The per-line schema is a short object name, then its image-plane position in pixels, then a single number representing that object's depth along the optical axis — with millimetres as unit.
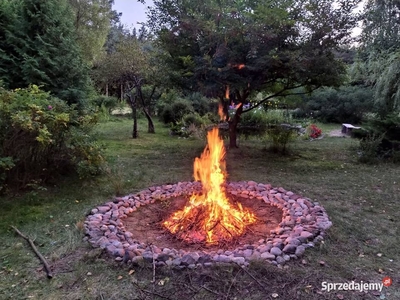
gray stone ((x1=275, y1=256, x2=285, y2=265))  2480
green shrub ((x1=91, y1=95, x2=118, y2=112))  14680
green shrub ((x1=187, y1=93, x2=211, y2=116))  13219
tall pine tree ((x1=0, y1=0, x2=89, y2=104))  5844
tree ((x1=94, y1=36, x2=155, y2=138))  9375
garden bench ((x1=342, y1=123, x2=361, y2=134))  10283
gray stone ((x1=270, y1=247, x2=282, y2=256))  2580
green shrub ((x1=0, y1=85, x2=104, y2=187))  3753
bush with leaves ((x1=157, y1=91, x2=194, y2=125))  12289
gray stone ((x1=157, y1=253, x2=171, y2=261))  2508
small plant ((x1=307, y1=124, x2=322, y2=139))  9859
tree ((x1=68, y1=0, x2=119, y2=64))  12367
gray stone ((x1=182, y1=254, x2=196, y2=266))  2440
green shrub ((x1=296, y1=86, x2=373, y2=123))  12664
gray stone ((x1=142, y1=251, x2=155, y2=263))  2488
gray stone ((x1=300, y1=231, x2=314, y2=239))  2842
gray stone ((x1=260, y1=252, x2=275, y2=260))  2504
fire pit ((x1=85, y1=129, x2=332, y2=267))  2600
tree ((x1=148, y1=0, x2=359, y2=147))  5332
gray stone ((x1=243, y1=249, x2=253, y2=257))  2567
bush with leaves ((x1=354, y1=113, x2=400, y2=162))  6281
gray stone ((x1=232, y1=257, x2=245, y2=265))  2438
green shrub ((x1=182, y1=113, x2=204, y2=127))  10805
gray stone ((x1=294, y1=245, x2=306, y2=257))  2600
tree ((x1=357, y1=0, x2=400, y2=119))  6910
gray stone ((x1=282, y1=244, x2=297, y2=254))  2627
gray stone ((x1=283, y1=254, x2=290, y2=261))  2525
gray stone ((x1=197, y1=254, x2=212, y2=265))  2455
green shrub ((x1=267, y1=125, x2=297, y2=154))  7086
